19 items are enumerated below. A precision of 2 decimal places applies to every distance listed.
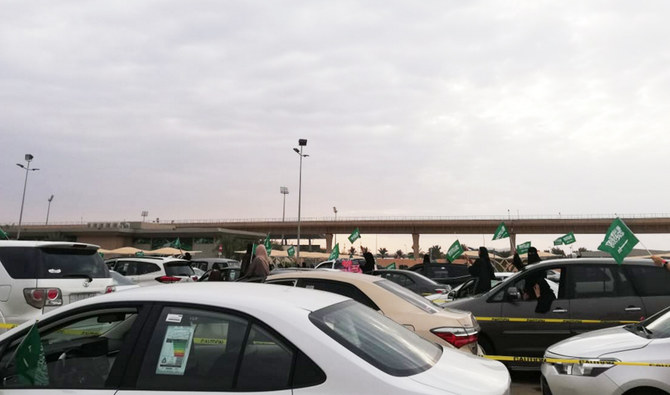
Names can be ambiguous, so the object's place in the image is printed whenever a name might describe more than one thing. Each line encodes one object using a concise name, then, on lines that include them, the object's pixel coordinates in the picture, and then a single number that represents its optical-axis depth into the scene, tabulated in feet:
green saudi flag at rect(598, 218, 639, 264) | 25.67
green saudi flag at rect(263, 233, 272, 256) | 95.96
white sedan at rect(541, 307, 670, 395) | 13.74
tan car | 16.60
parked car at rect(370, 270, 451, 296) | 42.50
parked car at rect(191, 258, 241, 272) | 65.27
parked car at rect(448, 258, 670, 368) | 21.84
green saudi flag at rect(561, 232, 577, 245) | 93.54
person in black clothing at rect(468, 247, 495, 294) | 33.30
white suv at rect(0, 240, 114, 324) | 21.02
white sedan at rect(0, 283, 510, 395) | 7.90
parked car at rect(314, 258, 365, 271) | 73.03
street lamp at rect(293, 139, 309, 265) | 138.62
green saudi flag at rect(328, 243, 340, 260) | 87.25
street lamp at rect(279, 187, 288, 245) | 210.59
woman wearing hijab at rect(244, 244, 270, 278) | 32.55
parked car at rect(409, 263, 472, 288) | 56.14
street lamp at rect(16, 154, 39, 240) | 163.12
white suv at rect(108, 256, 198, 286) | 44.55
